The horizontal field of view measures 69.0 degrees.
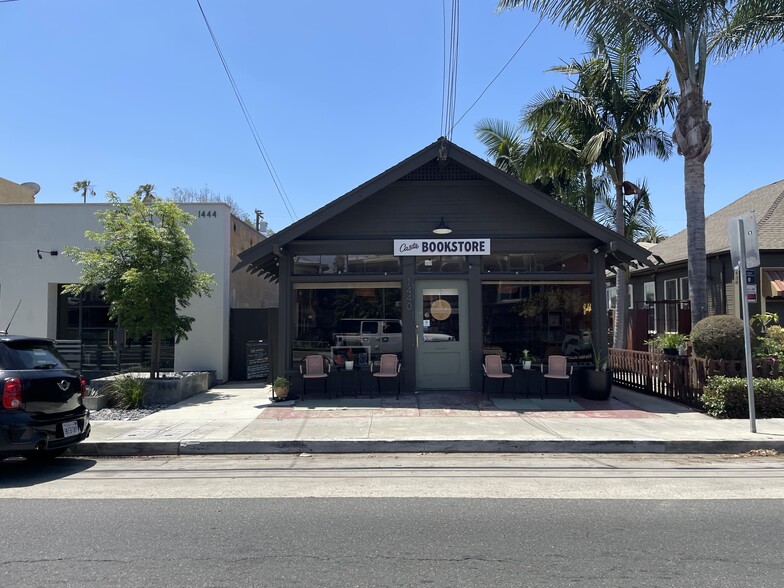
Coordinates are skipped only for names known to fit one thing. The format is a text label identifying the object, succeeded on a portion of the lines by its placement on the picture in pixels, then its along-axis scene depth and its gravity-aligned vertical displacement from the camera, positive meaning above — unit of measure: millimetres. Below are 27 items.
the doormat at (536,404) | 10453 -1388
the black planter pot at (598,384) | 11188 -1068
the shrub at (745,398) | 9453 -1163
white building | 14414 +1292
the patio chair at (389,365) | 11539 -666
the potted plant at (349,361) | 11836 -603
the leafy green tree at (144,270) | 11539 +1328
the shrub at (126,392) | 10953 -1110
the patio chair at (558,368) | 11320 -752
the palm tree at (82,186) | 47941 +12542
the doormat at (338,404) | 10695 -1361
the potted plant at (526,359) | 11672 -582
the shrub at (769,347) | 10266 -346
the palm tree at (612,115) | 15680 +6092
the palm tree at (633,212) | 20344 +4301
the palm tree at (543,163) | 16891 +5258
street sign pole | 8352 -12
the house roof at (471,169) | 11117 +2540
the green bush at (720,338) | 10031 -169
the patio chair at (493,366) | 11539 -707
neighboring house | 15062 +1720
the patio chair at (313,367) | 11688 -698
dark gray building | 11766 +995
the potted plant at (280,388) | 11305 -1085
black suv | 6387 -772
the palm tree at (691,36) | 11531 +6001
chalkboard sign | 14172 -648
